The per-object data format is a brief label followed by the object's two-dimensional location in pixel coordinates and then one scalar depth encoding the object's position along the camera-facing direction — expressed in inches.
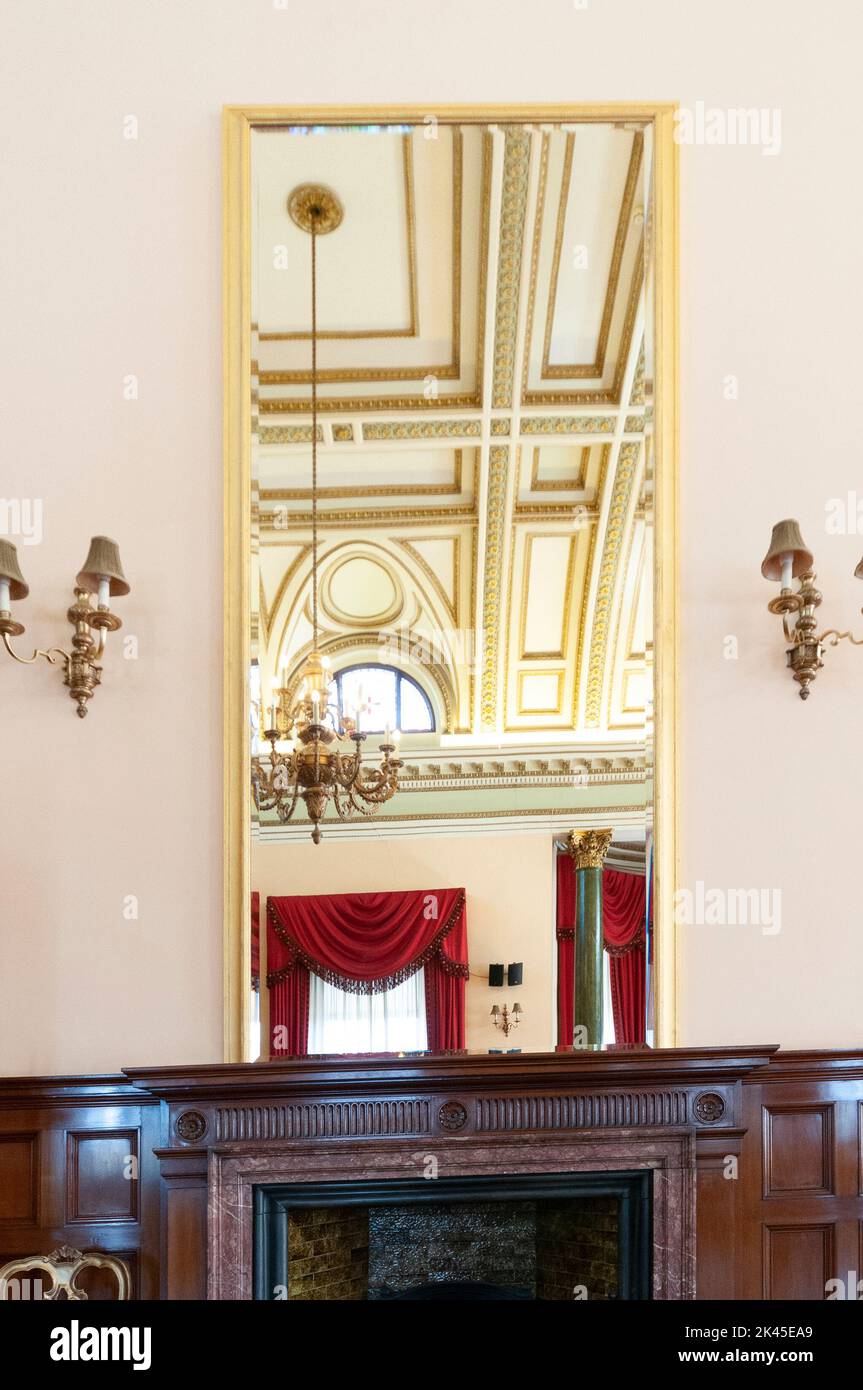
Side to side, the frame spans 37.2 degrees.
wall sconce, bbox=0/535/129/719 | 148.5
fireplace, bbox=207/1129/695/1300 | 144.6
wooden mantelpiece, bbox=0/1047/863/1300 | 144.2
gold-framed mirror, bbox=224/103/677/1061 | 156.6
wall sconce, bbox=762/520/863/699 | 153.9
